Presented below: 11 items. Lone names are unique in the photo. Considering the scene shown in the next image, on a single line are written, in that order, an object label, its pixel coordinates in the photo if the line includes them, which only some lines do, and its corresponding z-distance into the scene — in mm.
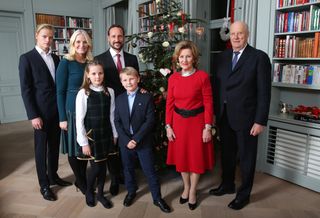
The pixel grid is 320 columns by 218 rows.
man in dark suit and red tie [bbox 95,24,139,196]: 2332
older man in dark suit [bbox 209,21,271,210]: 2006
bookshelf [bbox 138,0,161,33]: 4420
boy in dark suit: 2105
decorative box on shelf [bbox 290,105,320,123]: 2501
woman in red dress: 2025
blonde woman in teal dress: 2148
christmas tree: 2625
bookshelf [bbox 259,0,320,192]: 2512
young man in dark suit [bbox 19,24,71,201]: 2230
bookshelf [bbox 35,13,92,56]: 5576
